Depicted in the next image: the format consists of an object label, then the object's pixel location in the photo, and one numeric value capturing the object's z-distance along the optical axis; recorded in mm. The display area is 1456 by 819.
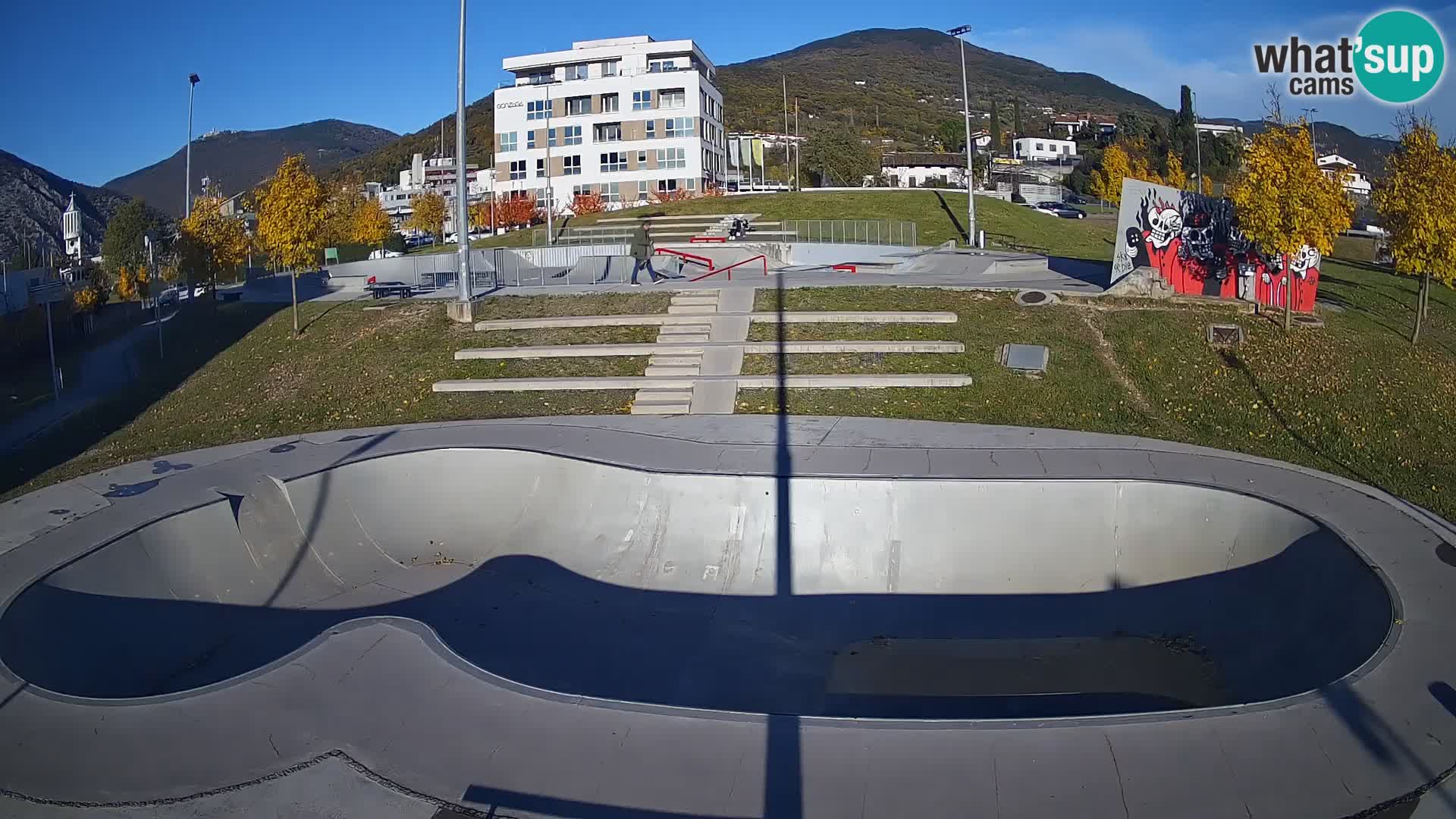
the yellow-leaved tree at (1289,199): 21016
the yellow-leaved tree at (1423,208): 21641
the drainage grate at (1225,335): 20438
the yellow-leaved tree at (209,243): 34906
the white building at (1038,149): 132625
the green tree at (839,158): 85250
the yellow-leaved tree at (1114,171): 67000
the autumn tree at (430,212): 62656
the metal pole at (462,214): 23016
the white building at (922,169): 100812
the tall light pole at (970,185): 41062
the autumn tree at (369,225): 53706
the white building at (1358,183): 77038
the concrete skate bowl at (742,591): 10570
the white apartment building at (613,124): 65250
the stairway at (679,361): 19812
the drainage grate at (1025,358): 20234
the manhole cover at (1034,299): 23831
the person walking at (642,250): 34812
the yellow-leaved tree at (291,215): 24984
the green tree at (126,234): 59031
